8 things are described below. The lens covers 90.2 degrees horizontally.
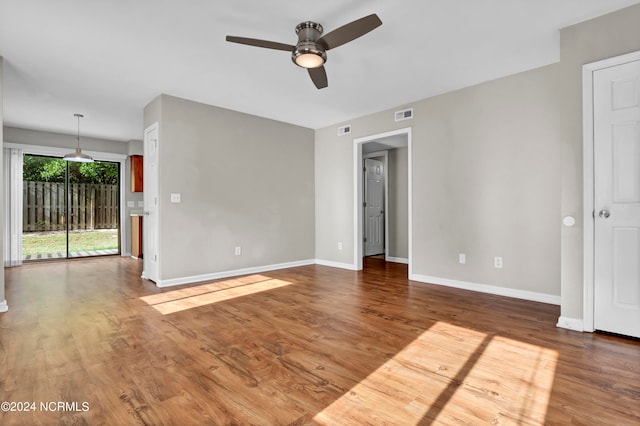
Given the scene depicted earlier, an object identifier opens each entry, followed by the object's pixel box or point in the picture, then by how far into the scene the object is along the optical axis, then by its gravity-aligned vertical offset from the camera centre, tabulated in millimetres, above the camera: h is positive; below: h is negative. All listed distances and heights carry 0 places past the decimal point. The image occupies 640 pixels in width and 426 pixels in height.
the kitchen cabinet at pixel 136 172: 7258 +963
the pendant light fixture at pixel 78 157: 5755 +1057
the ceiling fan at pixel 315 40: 2316 +1352
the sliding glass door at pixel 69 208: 6531 +141
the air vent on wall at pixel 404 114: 4703 +1470
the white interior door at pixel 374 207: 7098 +130
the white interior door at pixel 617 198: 2463 +104
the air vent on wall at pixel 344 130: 5637 +1488
